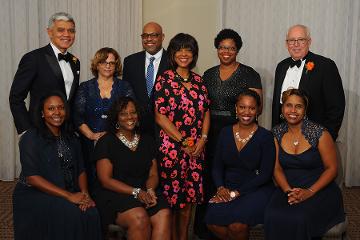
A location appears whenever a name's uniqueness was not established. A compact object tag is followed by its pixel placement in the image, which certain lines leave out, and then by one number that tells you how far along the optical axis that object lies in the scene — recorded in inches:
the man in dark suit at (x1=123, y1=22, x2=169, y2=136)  144.8
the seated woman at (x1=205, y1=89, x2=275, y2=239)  114.1
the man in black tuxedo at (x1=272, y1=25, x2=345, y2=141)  133.0
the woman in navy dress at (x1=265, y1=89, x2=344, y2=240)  107.2
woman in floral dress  125.1
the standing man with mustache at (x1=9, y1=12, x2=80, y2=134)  126.3
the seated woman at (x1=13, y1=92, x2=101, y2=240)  108.3
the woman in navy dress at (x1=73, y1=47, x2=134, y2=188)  129.2
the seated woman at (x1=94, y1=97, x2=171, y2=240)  110.5
